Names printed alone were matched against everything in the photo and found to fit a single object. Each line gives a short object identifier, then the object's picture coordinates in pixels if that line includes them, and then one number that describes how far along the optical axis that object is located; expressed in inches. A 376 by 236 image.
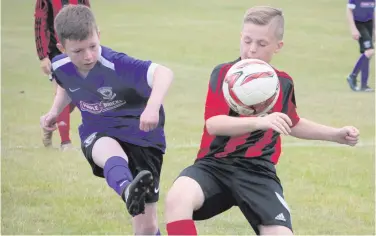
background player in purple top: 1189.1
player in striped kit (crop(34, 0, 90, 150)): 748.0
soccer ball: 374.9
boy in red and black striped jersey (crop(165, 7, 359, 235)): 368.2
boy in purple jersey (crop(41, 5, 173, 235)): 425.7
